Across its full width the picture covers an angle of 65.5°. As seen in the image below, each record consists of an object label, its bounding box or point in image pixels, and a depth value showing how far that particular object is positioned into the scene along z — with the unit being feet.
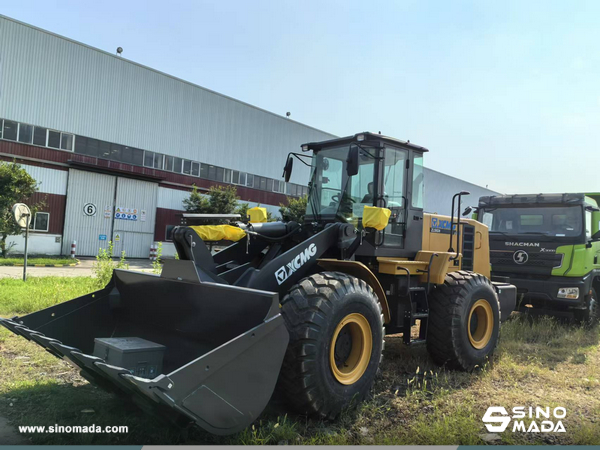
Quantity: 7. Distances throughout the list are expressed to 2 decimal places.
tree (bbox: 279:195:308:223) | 94.24
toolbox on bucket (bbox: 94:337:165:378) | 13.20
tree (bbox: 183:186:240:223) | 88.02
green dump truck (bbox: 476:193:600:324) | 29.68
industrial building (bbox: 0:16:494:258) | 69.87
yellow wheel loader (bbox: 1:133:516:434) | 11.35
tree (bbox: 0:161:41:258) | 61.77
